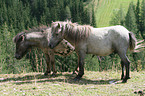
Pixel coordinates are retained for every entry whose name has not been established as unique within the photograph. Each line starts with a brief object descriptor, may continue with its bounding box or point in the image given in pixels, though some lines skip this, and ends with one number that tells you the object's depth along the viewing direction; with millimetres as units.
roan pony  7121
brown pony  8536
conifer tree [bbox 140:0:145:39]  81625
